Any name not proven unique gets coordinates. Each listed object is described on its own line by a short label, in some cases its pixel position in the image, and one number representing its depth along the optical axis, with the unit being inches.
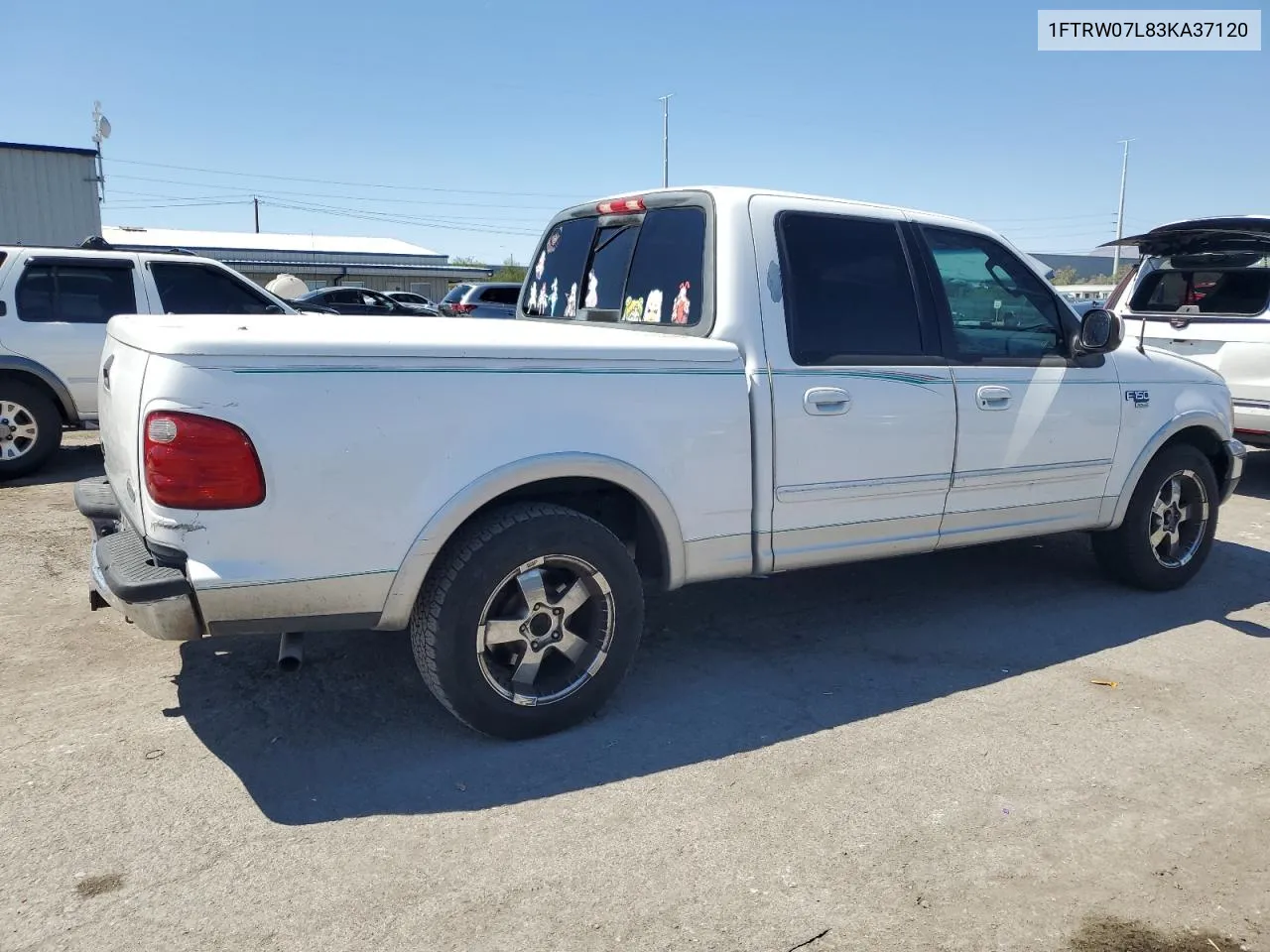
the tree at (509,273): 2353.6
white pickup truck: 114.4
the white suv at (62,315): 307.0
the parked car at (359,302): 737.6
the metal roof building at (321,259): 1736.0
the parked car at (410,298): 976.6
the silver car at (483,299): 769.6
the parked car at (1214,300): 302.8
